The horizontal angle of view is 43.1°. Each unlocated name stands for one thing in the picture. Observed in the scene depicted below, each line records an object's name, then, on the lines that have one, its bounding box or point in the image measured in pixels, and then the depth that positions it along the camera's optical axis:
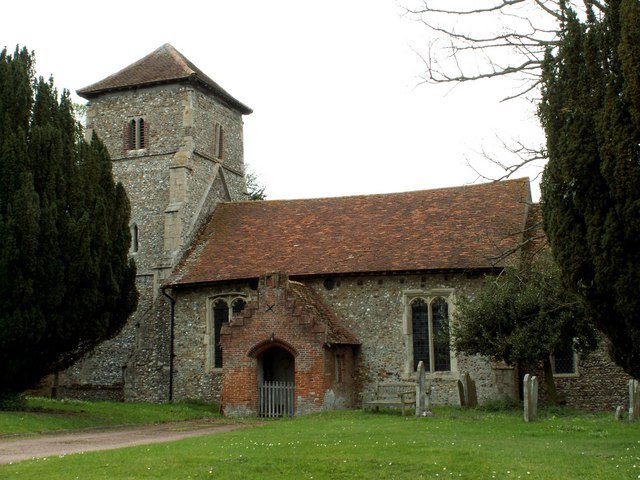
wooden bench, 21.72
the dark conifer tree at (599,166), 11.80
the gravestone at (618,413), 18.21
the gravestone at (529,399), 18.09
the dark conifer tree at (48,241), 20.88
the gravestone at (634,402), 17.52
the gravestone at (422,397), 20.64
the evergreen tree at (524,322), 21.12
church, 24.30
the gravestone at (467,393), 23.20
